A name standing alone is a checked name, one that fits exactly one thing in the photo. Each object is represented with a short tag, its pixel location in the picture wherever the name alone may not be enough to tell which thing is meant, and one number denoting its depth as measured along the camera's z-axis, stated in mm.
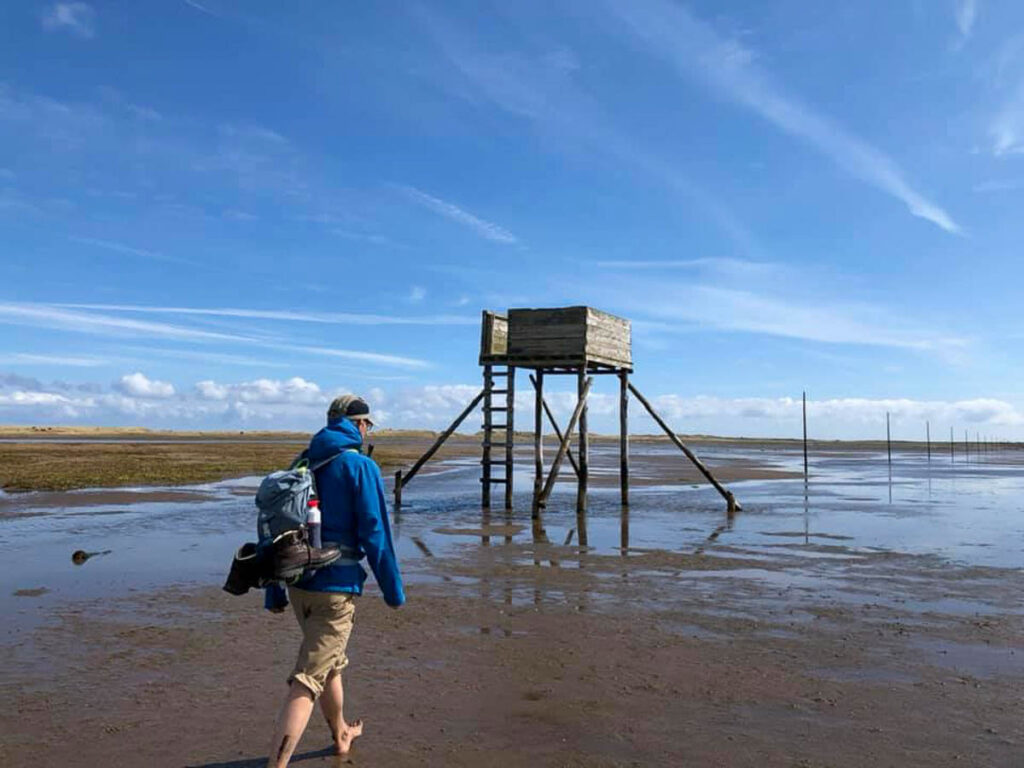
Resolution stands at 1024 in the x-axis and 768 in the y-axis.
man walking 4793
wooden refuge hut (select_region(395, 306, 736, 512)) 20359
